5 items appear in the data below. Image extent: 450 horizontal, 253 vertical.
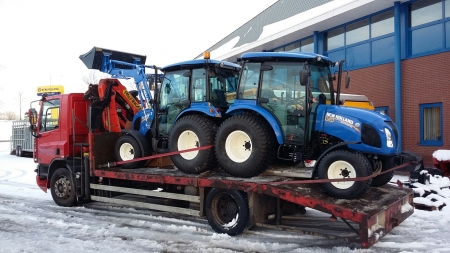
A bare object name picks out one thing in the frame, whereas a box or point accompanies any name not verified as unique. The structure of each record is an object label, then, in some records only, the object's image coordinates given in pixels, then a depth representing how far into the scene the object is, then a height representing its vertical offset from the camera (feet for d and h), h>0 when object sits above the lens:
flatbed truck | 18.42 -3.65
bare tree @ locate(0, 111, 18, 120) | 263.70 +8.46
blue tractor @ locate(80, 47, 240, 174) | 23.12 +1.41
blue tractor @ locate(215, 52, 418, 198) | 18.61 -0.17
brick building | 40.98 +8.37
